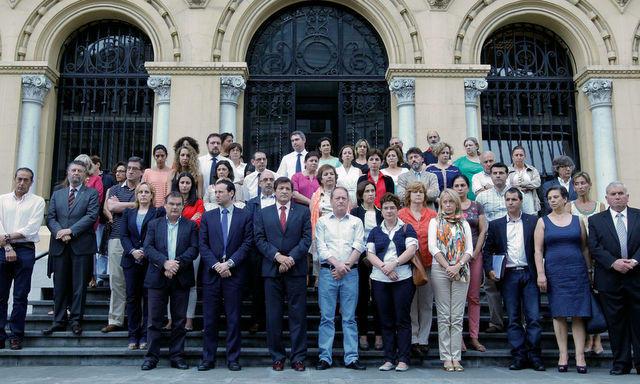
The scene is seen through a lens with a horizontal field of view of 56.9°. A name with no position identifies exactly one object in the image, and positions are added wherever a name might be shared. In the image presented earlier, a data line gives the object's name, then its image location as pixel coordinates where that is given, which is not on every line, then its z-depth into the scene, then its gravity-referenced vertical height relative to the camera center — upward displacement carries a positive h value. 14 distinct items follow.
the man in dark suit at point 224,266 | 6.37 -0.01
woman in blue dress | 6.36 -0.06
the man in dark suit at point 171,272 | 6.43 -0.08
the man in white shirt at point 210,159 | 8.44 +1.53
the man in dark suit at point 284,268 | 6.36 -0.04
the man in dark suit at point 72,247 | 7.20 +0.23
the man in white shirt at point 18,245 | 6.96 +0.25
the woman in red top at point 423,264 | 6.68 +0.00
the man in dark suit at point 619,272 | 6.26 -0.10
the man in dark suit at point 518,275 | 6.46 -0.13
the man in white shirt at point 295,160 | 8.75 +1.55
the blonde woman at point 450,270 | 6.41 -0.07
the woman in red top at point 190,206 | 7.16 +0.73
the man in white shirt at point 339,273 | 6.39 -0.10
